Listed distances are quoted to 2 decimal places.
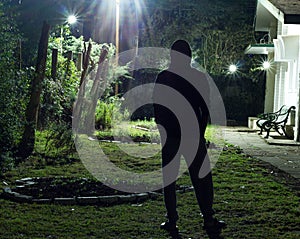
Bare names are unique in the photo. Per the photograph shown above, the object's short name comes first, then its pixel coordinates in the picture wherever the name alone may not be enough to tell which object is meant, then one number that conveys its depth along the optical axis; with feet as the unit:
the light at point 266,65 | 63.36
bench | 48.62
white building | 40.42
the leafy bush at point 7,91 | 23.57
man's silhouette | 16.47
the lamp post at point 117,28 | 60.34
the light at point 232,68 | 74.38
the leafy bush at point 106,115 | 49.60
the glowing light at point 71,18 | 42.37
